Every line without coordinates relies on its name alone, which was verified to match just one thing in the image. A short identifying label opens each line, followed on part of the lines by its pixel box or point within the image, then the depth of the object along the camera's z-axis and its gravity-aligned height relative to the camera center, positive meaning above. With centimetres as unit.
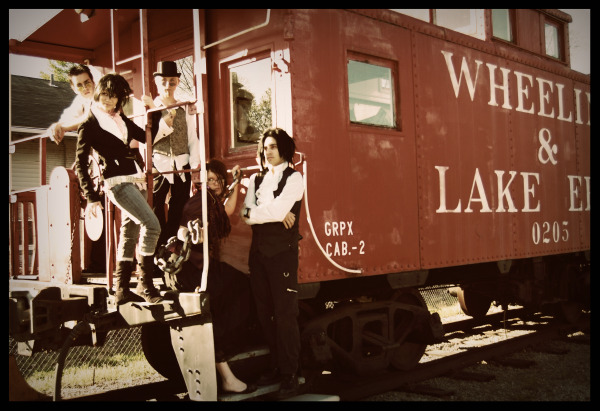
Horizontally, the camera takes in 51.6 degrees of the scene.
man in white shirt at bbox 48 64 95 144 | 509 +114
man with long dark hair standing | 460 -21
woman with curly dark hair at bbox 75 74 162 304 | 453 +37
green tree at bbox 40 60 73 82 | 1990 +528
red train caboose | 500 +74
